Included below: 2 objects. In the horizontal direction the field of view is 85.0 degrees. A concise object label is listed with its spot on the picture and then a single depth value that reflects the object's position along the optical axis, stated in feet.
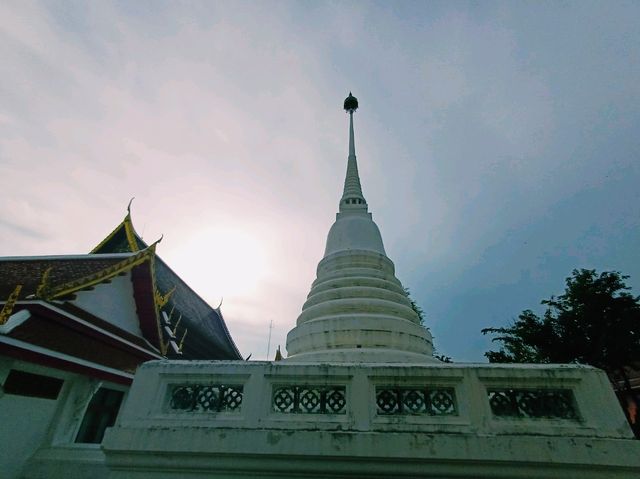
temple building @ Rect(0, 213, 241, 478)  19.70
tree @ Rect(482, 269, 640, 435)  44.11
